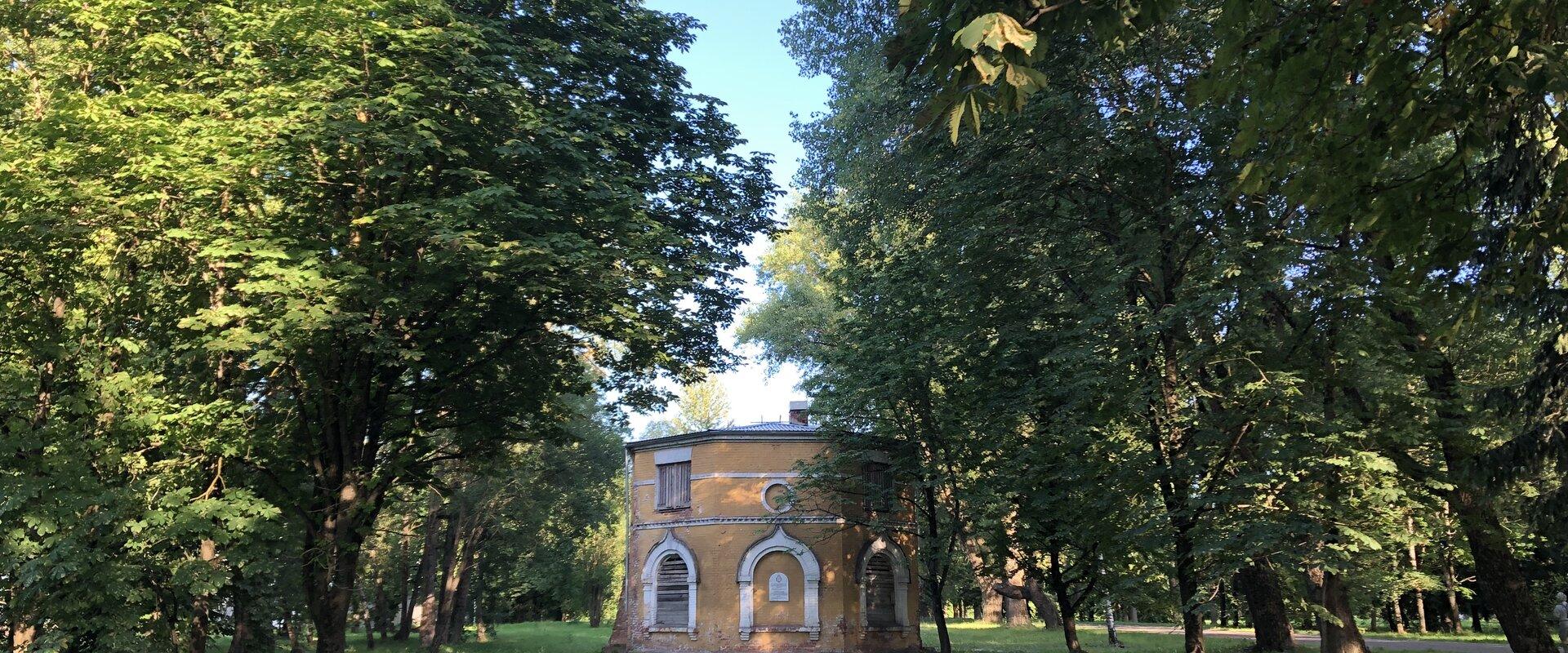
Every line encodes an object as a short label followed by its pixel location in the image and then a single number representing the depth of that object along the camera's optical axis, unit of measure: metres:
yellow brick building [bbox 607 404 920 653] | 27.69
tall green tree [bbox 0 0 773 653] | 12.33
